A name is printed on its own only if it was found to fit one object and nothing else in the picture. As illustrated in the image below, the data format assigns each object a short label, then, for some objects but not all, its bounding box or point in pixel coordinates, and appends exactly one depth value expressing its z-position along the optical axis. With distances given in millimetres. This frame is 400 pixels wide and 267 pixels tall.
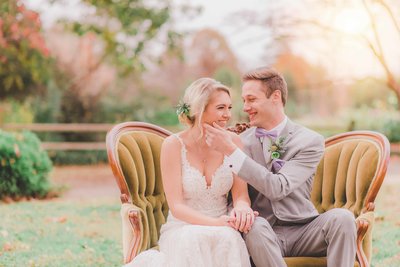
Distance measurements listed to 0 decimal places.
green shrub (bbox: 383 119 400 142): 16797
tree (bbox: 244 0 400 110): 8203
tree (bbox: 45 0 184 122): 10305
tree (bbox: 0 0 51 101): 10195
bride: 3225
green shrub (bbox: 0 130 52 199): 8398
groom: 3225
